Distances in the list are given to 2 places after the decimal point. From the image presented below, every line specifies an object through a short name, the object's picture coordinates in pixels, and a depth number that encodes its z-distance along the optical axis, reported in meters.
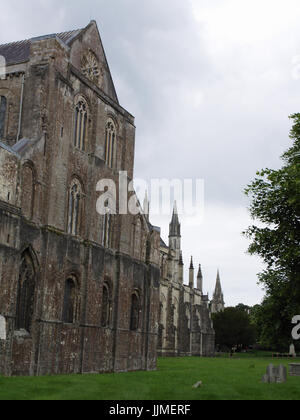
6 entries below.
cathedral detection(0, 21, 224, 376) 23.95
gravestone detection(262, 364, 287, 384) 21.66
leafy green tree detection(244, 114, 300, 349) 22.95
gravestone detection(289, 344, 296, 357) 74.99
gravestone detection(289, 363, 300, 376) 27.30
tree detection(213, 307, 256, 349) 95.62
